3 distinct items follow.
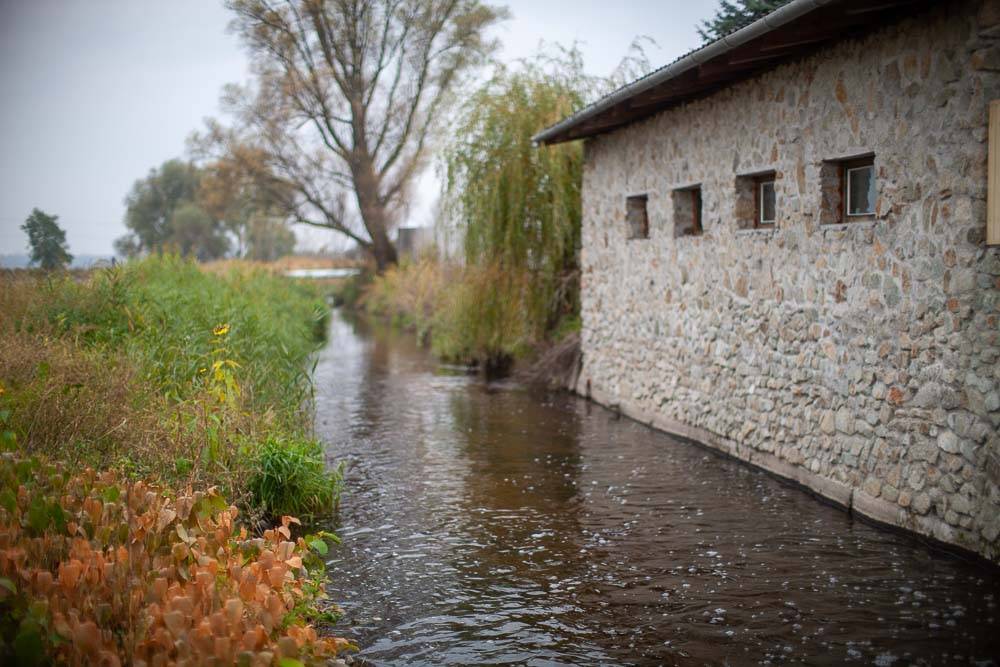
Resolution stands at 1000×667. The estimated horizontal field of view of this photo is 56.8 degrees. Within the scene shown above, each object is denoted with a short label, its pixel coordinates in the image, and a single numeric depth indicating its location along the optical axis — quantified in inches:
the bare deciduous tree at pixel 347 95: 1088.8
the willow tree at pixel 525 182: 544.7
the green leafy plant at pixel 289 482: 257.4
